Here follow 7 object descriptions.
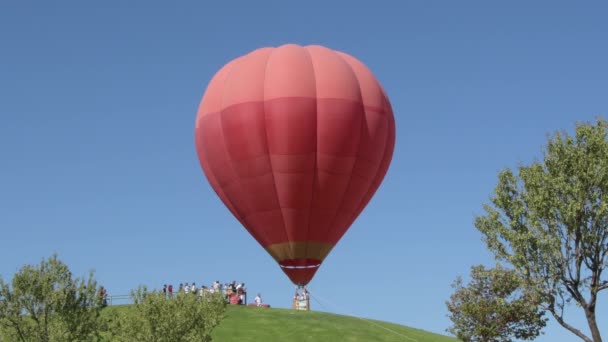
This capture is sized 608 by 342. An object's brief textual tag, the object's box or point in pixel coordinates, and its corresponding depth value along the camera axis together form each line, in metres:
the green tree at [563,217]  44.59
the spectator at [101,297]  52.59
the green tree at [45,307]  50.91
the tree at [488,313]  58.87
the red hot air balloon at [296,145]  49.59
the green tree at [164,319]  51.50
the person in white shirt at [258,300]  79.06
